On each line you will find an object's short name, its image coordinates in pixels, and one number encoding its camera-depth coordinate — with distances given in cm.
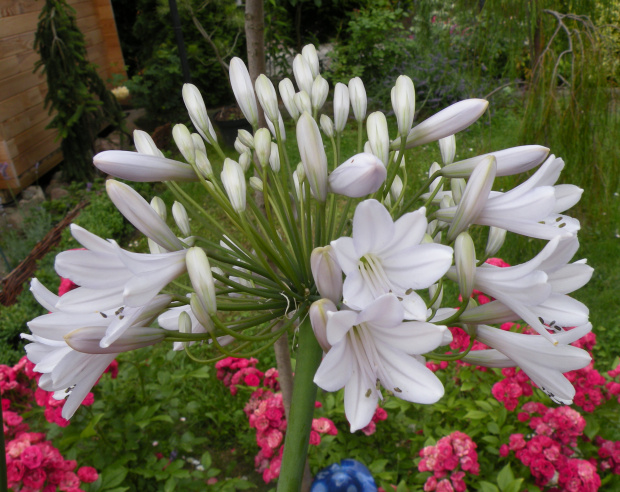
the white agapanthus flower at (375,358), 19
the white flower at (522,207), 22
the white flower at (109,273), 21
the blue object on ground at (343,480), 42
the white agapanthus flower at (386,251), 21
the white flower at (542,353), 24
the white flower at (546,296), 21
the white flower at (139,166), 25
